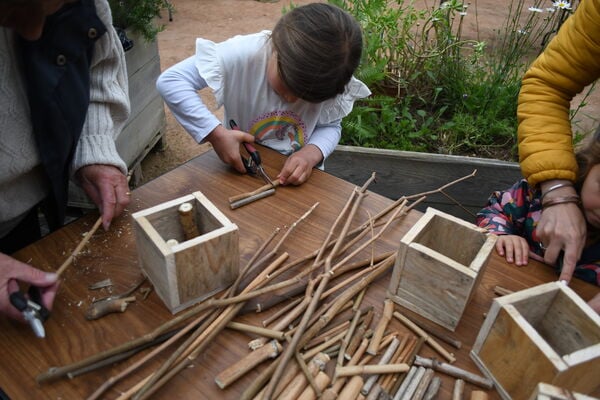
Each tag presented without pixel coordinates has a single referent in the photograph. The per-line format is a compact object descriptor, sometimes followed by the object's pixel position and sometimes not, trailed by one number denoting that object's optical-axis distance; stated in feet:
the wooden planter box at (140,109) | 9.96
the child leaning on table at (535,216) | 4.55
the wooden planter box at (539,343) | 2.90
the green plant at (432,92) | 11.03
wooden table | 3.16
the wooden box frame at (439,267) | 3.55
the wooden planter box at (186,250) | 3.48
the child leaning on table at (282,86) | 5.17
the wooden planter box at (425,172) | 9.98
